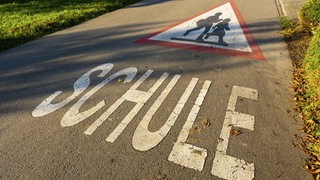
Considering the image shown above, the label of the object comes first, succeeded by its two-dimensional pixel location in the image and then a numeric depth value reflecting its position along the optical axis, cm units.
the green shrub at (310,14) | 799
